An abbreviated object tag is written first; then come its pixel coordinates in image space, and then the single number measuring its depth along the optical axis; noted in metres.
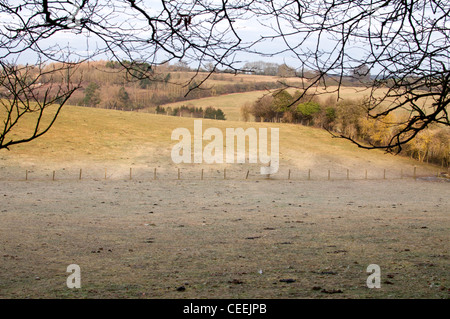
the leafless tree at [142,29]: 4.72
